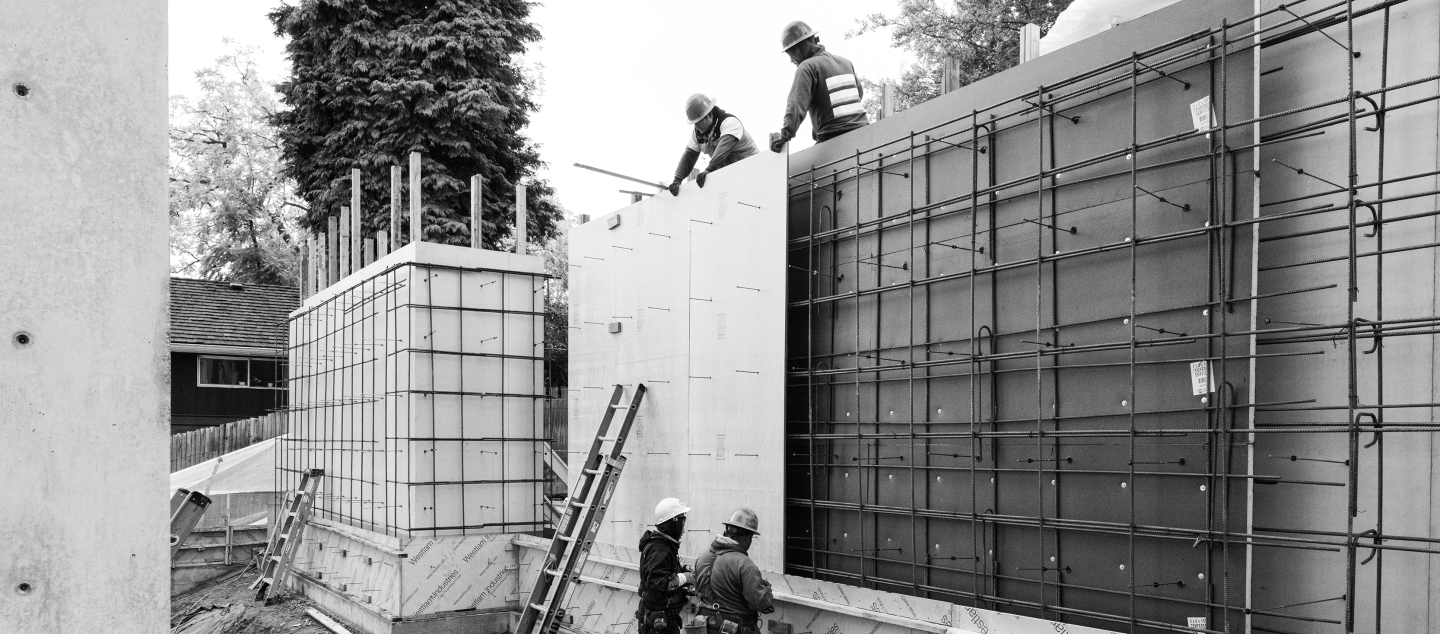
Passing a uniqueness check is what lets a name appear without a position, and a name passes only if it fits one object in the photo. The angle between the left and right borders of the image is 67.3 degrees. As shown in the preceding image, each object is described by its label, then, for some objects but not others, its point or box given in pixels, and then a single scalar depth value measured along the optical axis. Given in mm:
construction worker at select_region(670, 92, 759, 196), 10562
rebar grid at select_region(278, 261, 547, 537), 13461
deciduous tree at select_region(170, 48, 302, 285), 37188
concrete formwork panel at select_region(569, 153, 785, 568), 9531
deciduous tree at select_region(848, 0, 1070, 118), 23656
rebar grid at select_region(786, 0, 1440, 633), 5742
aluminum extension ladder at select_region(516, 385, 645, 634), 10938
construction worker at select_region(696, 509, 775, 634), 8008
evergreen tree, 25641
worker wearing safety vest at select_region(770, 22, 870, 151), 9578
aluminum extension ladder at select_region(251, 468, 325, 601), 16078
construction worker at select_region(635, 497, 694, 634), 8852
